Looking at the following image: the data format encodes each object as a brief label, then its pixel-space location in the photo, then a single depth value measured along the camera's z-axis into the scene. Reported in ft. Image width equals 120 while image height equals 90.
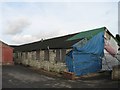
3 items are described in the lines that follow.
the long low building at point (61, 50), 36.84
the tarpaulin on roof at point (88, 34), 38.32
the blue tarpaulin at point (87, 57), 34.31
